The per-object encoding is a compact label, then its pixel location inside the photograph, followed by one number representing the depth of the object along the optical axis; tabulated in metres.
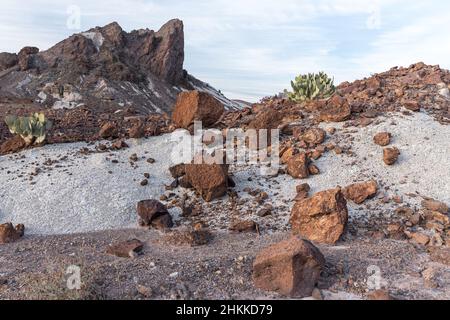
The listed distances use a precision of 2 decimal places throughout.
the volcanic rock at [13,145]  9.49
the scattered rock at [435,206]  6.98
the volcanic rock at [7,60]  30.23
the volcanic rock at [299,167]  7.98
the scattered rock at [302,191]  7.45
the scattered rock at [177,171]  8.28
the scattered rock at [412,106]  9.57
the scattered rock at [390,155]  8.12
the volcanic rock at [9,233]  6.79
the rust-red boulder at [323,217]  6.34
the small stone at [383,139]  8.59
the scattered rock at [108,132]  9.97
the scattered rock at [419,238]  6.38
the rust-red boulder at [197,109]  9.72
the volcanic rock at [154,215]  7.11
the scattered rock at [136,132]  9.71
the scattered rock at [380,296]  4.53
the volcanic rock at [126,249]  6.04
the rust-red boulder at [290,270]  4.76
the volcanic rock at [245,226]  6.82
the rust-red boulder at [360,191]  7.32
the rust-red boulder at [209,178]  7.62
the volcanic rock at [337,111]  9.45
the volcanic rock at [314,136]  8.84
